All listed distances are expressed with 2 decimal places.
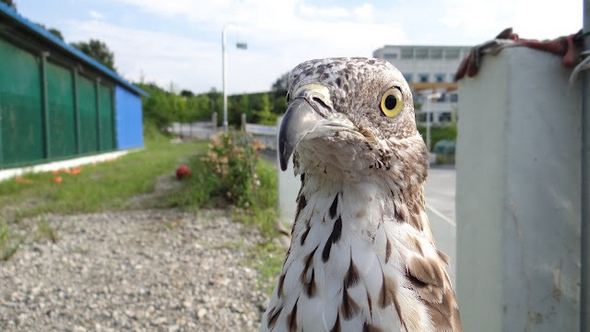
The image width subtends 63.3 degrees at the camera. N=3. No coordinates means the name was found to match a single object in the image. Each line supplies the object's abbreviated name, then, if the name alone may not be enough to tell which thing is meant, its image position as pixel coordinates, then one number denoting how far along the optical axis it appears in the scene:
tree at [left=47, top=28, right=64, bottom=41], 39.92
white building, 48.47
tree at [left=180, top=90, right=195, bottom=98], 62.54
